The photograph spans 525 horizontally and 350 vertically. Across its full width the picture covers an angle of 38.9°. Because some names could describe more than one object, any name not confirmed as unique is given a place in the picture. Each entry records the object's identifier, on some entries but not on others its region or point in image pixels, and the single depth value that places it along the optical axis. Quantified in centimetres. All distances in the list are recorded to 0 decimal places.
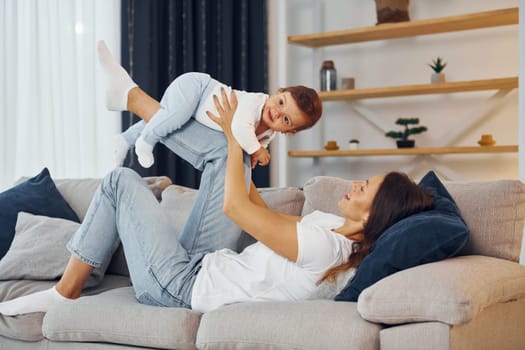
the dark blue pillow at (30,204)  325
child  242
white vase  440
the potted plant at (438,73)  440
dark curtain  480
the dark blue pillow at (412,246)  209
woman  225
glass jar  477
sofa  188
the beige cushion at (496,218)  232
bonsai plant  454
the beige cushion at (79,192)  343
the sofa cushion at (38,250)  296
